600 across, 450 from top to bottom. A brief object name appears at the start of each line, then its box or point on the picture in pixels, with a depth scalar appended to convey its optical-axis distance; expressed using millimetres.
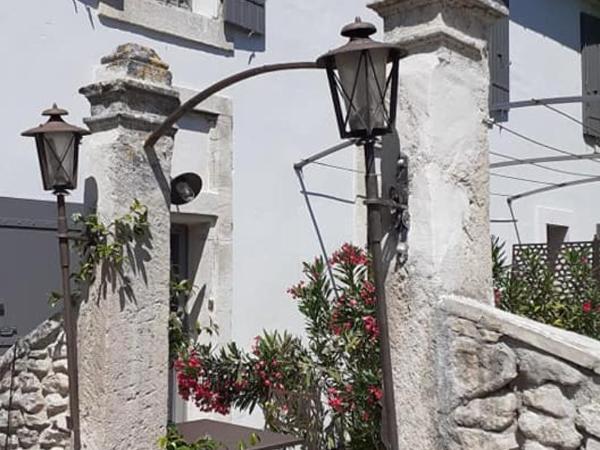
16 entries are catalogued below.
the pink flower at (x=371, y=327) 3865
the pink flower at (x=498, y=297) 4535
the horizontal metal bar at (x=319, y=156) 7027
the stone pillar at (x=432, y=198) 3209
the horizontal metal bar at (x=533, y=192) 9406
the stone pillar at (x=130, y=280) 3842
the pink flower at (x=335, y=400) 3912
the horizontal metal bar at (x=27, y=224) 5086
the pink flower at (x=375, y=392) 3672
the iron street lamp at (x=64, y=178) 3846
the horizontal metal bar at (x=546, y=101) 6284
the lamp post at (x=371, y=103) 2980
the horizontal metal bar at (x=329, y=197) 7238
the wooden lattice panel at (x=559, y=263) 5016
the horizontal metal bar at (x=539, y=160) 8114
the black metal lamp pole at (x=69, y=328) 3832
